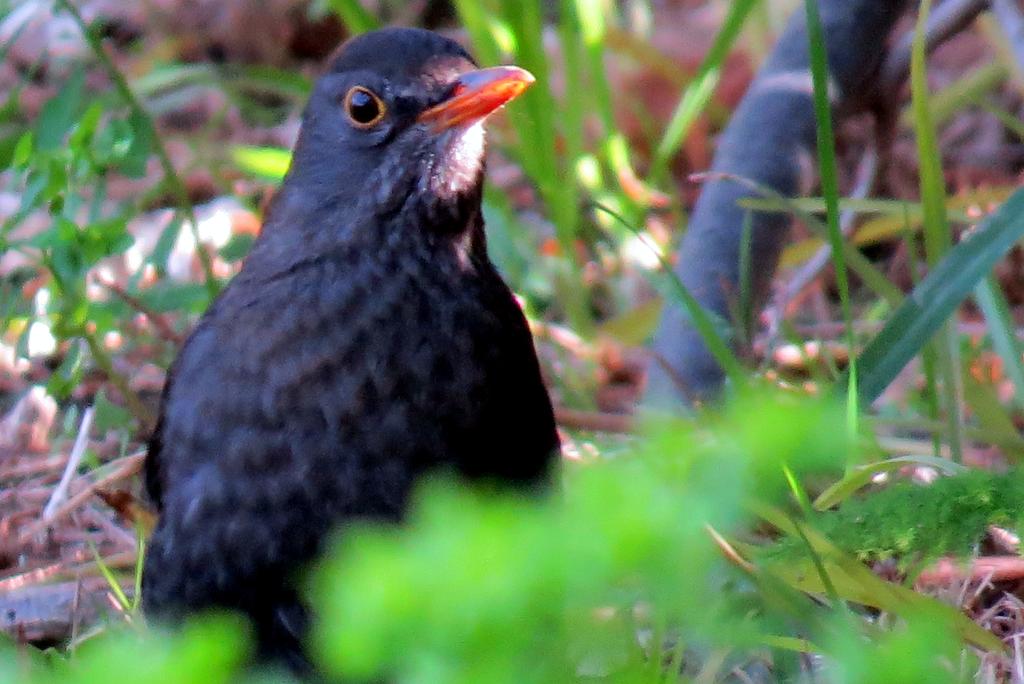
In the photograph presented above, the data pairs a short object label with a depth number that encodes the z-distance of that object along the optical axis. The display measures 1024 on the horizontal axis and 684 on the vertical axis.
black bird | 4.69
